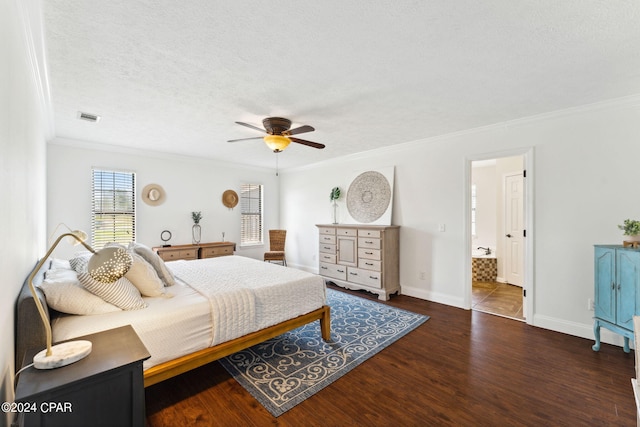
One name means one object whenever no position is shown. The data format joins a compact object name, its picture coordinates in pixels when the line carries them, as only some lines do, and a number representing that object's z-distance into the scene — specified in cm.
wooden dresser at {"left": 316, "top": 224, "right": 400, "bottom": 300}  451
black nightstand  110
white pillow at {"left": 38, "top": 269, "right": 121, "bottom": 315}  178
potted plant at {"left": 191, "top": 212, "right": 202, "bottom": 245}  562
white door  534
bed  174
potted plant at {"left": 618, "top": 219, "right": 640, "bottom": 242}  265
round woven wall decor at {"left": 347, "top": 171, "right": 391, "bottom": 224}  499
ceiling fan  322
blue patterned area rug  222
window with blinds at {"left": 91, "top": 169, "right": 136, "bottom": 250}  462
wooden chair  668
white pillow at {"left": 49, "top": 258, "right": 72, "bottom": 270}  251
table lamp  126
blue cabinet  253
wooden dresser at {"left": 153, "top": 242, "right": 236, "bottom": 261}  499
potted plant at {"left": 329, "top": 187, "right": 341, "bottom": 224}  570
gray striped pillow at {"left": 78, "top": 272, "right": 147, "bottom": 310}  194
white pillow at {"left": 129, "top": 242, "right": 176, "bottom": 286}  269
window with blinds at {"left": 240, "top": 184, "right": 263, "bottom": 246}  657
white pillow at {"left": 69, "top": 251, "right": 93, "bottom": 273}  233
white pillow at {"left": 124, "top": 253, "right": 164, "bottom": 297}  226
